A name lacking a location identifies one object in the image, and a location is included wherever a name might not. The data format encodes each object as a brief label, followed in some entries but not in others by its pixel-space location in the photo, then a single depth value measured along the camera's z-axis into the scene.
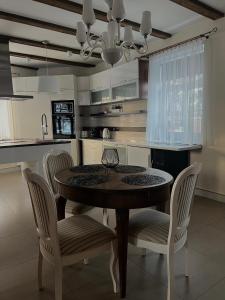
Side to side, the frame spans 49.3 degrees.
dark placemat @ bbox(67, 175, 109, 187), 1.76
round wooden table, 1.62
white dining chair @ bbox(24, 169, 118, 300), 1.45
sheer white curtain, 3.61
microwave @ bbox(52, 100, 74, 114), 5.84
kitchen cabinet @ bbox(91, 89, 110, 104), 5.31
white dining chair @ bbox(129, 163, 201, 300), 1.50
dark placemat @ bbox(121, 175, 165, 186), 1.78
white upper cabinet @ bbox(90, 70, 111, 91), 5.16
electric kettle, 5.61
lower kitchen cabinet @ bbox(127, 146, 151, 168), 4.03
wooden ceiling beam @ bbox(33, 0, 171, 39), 2.78
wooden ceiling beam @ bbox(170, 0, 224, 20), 2.87
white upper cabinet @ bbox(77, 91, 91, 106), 5.80
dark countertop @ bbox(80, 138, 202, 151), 3.58
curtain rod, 3.43
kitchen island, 3.66
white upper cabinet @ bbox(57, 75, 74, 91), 5.75
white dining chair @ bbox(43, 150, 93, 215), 2.26
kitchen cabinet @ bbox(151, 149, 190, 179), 3.87
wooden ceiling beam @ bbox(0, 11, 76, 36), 3.20
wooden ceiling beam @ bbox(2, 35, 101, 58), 4.12
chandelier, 2.01
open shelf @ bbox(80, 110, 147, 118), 4.77
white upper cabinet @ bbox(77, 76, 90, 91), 5.80
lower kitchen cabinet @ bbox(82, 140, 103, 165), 5.33
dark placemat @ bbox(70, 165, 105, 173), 2.19
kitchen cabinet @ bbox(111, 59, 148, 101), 4.37
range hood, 4.09
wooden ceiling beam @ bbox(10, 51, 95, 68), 5.04
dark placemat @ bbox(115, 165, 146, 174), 2.18
